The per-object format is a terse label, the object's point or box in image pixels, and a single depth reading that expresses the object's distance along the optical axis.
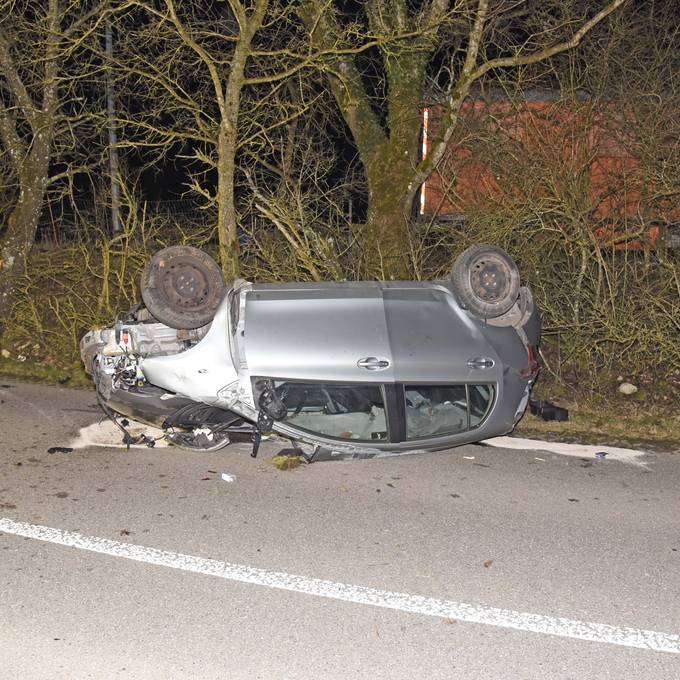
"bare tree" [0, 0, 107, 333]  10.97
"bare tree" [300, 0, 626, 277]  9.59
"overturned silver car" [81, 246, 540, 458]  5.87
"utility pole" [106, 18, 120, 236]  10.51
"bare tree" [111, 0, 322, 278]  9.08
